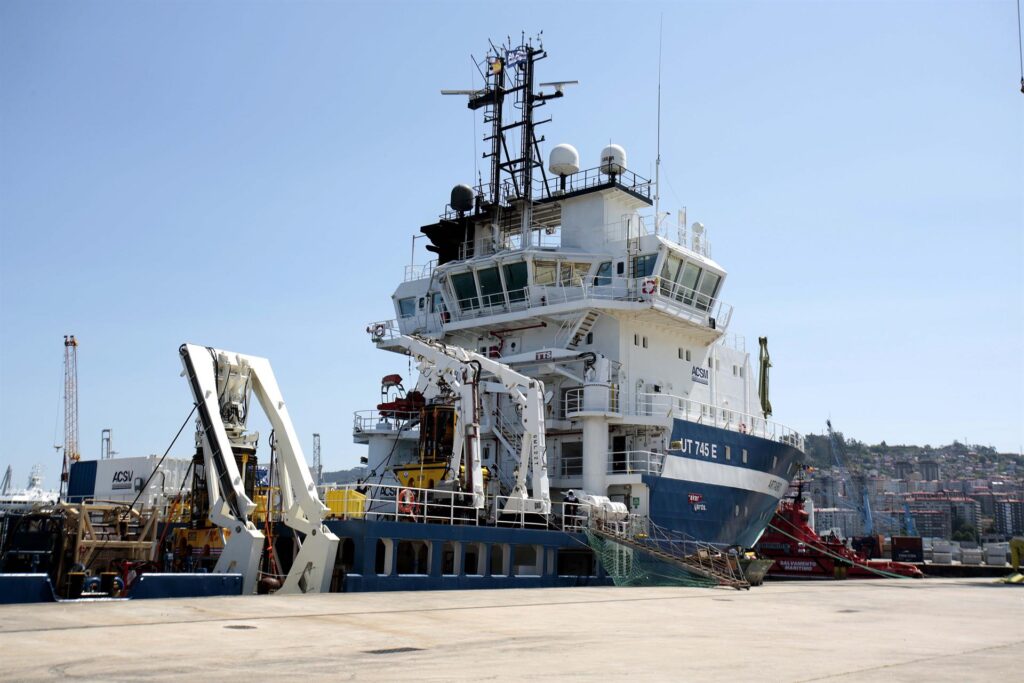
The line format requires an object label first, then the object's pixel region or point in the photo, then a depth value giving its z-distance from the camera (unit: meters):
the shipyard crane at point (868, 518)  164.25
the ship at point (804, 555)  38.97
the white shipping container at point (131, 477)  31.31
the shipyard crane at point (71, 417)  82.71
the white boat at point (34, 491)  72.59
